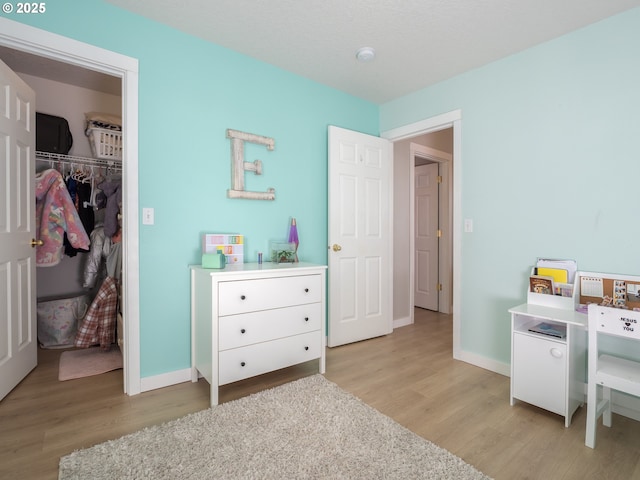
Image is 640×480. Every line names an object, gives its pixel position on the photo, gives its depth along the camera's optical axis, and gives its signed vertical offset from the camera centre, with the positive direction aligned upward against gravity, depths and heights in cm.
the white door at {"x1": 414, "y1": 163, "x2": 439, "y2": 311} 461 -2
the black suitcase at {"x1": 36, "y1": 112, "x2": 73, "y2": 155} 293 +92
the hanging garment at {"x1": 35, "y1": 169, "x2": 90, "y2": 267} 275 +14
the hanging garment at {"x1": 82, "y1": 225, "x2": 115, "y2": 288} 306 -18
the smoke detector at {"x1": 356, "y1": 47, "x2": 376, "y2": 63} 248 +140
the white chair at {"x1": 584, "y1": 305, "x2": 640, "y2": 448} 159 -69
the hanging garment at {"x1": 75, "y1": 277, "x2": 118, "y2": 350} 282 -74
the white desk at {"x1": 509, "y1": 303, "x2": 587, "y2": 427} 185 -75
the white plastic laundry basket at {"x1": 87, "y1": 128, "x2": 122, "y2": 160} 292 +84
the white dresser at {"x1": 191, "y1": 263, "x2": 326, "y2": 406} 204 -57
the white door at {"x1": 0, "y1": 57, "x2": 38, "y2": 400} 206 +2
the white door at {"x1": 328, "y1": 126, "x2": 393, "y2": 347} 310 -1
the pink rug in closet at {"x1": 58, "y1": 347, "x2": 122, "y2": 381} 245 -103
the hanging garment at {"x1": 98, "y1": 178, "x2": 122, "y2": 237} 293 +26
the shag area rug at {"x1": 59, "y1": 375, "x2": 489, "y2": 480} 145 -105
